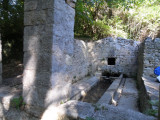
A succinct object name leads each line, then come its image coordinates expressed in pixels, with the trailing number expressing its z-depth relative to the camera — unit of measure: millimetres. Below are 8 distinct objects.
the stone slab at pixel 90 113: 1550
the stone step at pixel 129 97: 3609
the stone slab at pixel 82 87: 3212
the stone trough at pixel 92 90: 3273
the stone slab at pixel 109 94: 3071
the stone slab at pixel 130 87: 4533
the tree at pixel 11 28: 7457
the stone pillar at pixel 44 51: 1783
